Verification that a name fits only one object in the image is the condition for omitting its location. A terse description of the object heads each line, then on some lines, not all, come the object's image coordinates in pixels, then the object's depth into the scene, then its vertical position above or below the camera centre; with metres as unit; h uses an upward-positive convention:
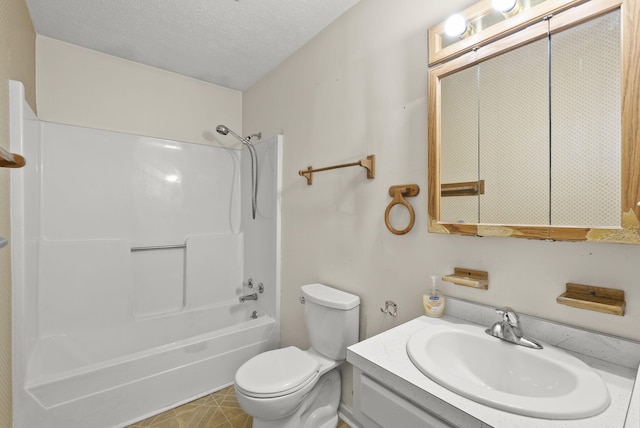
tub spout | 2.58 -0.76
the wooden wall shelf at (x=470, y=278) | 1.08 -0.26
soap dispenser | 1.21 -0.39
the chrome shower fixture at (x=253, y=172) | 2.60 +0.37
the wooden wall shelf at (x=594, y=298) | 0.81 -0.26
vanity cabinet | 0.69 -0.56
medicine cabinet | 0.82 +0.28
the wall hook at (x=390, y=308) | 1.45 -0.49
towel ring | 1.34 +0.06
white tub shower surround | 1.61 -0.45
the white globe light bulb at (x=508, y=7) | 1.00 +0.72
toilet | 1.38 -0.83
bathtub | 1.57 -1.01
